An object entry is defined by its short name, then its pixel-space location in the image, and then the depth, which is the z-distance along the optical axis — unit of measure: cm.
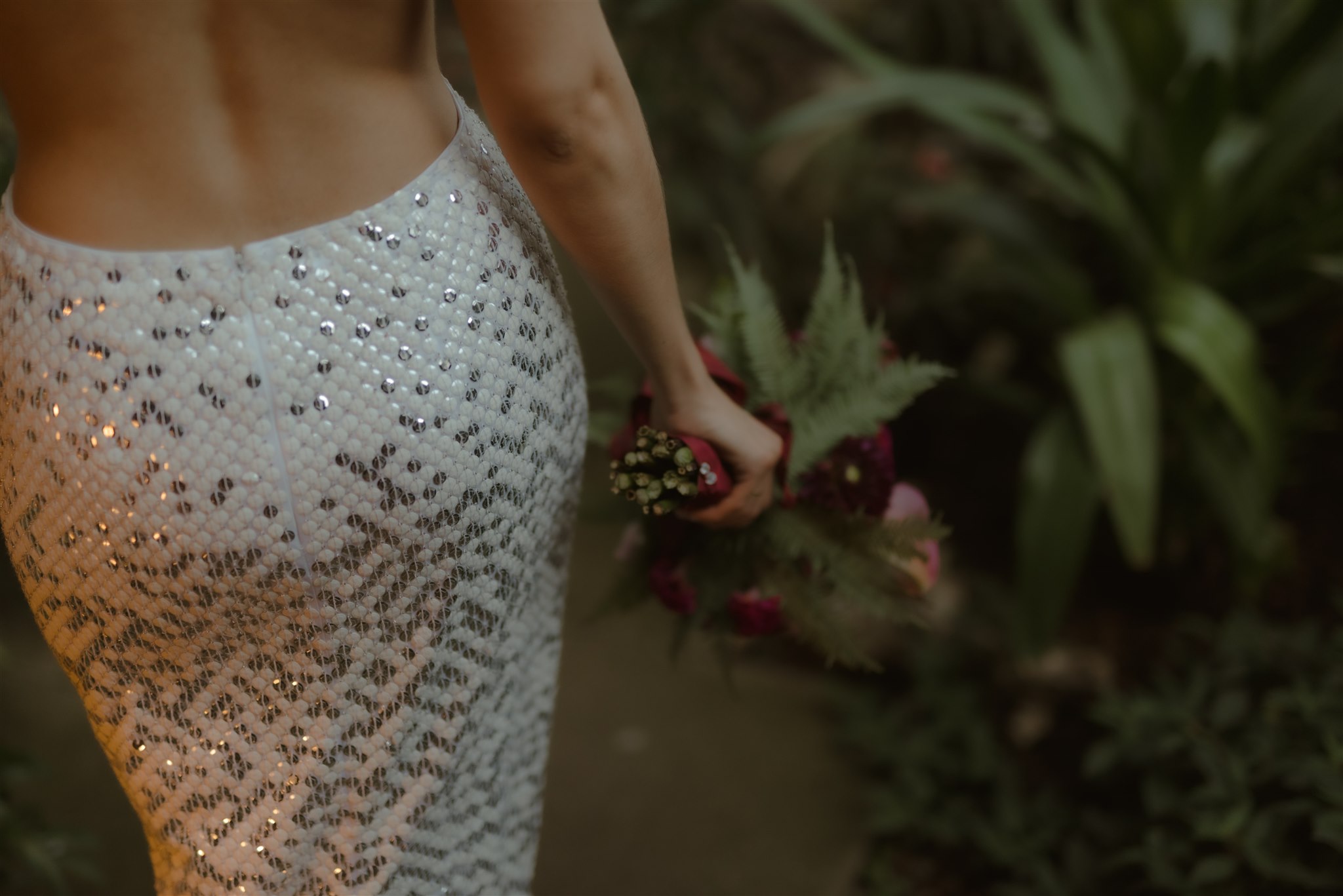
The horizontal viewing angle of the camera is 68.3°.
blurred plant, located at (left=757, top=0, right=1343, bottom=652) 166
